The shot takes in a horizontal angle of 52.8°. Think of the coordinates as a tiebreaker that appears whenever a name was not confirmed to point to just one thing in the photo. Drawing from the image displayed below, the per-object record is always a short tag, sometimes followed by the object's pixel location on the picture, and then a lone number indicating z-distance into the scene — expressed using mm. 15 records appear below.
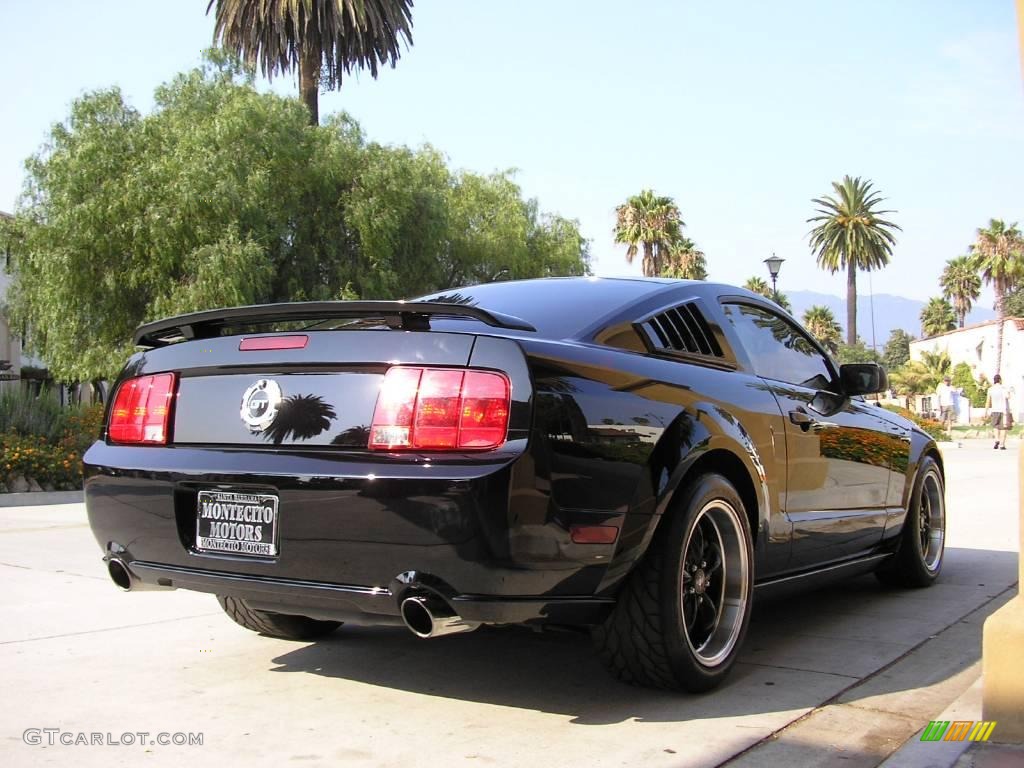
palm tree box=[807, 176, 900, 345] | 67375
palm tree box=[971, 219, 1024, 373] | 70500
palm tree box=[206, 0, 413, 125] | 27859
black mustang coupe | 2959
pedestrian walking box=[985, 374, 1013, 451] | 22922
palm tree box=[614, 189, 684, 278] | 54625
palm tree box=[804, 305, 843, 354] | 74562
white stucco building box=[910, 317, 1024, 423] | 57938
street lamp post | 24609
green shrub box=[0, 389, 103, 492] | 14109
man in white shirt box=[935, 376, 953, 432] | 32656
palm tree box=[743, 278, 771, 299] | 77688
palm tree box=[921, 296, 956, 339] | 85125
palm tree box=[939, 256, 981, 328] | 82812
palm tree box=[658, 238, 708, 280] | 54844
